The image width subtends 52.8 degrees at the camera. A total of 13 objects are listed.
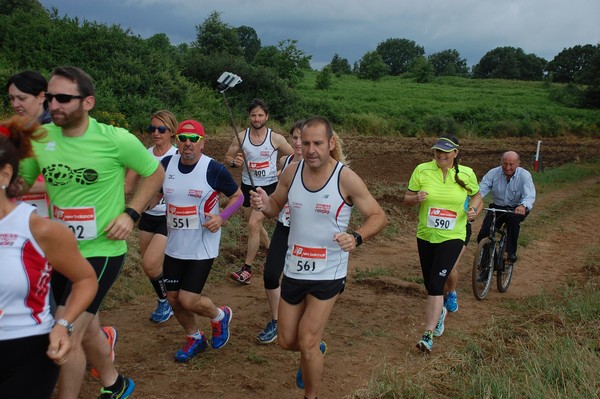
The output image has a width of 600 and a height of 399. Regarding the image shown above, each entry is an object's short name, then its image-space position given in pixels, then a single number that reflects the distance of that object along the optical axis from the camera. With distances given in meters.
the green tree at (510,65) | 100.94
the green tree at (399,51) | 124.31
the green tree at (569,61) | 88.19
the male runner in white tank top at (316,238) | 4.45
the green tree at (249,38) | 84.28
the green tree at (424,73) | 64.58
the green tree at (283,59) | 35.41
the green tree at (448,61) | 113.98
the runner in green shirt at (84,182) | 3.76
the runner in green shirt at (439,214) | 6.30
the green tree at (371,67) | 65.12
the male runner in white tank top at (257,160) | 8.18
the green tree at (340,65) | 84.24
